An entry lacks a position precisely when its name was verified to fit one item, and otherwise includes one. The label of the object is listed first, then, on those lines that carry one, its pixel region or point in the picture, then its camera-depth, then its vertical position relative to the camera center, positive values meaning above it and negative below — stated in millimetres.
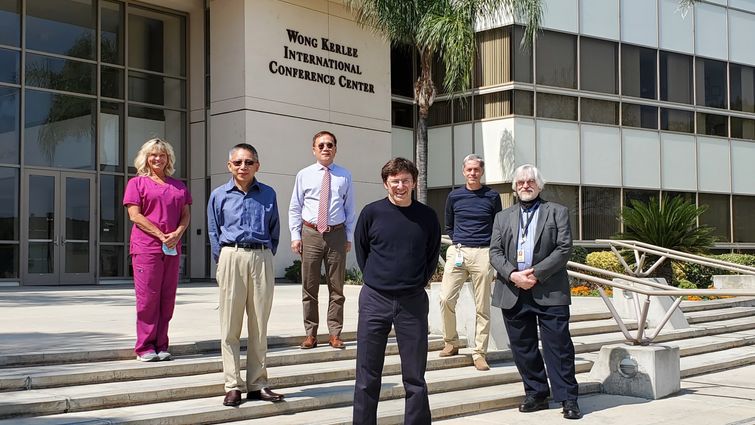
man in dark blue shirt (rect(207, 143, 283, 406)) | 6434 -230
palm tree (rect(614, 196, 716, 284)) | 18484 +49
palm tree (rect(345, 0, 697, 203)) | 19180 +4682
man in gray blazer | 7258 -491
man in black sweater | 5645 -453
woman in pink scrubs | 7371 -57
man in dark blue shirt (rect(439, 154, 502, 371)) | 8500 -161
